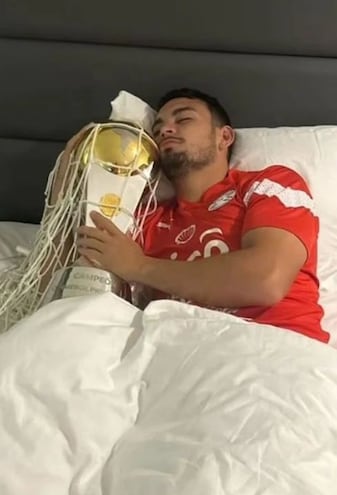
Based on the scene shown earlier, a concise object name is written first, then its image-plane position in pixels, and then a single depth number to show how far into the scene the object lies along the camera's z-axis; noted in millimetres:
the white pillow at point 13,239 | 1925
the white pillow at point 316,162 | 1773
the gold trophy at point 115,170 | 1698
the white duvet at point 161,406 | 1117
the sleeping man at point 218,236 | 1573
